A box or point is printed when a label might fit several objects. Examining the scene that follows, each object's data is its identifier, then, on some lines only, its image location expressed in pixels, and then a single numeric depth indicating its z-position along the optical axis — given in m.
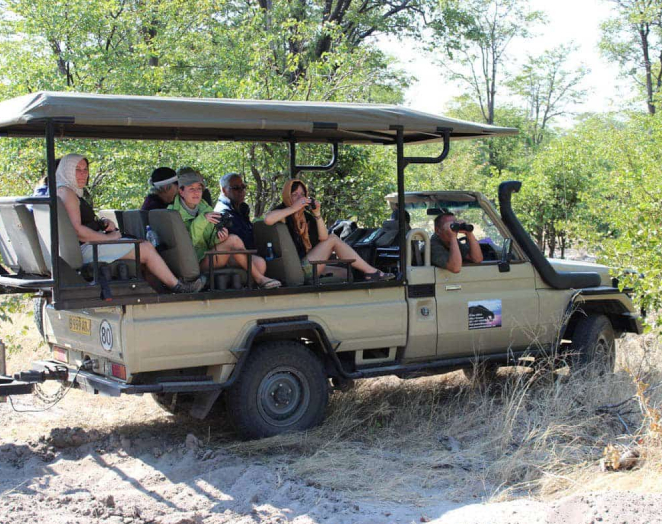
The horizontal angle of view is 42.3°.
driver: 6.64
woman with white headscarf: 5.51
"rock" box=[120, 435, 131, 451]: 5.78
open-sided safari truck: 5.36
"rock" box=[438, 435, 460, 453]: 5.82
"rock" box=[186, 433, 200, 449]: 5.70
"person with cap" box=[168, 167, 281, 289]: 5.96
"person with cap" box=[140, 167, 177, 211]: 6.80
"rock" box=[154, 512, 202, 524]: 4.51
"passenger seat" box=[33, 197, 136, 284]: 5.24
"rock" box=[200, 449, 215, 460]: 5.55
